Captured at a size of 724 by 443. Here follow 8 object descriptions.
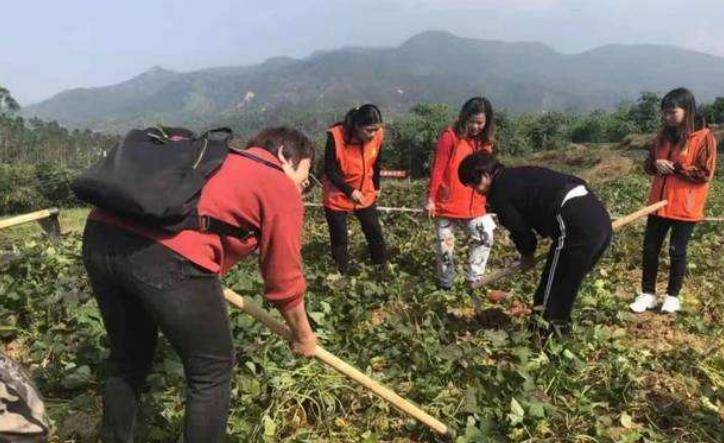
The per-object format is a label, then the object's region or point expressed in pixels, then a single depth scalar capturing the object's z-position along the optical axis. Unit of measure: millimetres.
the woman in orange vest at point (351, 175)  5414
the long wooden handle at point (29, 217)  4987
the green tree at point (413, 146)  55909
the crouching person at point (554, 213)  3912
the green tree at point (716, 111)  48812
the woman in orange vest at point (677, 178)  4652
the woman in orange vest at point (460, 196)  5035
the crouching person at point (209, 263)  2199
